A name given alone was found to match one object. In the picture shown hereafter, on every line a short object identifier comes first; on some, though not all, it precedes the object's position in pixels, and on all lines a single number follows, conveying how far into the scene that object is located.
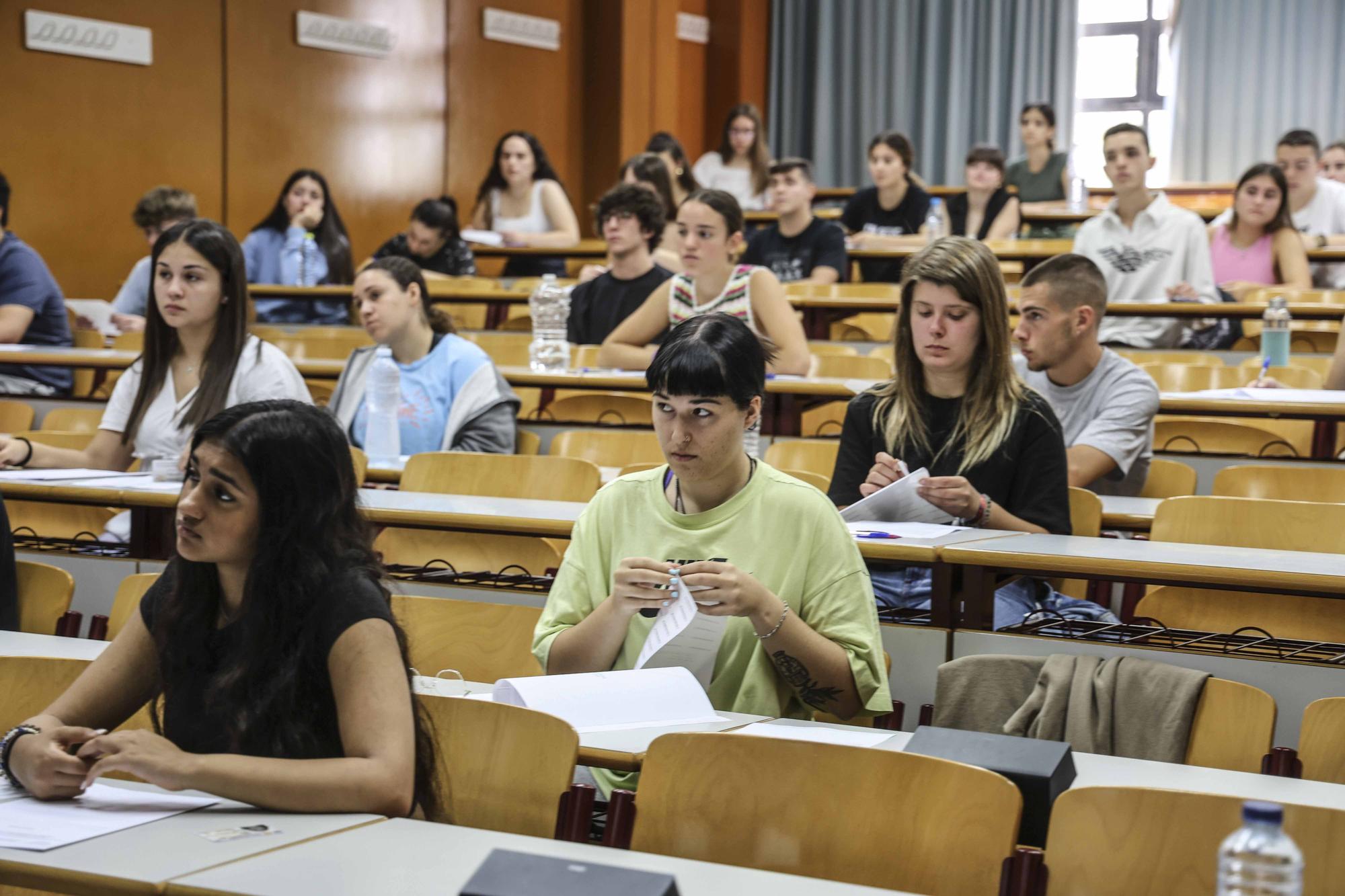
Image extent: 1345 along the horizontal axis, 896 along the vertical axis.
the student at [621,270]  5.49
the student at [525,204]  8.01
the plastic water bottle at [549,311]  5.78
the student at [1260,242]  6.40
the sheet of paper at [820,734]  1.95
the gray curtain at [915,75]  11.84
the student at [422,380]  4.25
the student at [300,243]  7.32
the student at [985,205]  8.31
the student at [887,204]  8.02
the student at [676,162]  8.43
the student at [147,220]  6.80
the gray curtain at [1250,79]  11.24
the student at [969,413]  2.94
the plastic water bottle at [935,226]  8.14
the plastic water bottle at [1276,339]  5.08
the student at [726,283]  4.72
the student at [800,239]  6.74
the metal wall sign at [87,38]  7.46
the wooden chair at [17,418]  4.93
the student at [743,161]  9.39
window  11.94
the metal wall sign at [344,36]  8.91
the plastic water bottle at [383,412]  4.21
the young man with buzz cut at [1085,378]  3.54
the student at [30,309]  5.52
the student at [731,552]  2.21
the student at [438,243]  7.41
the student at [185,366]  3.56
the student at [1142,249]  5.94
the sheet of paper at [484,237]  7.82
